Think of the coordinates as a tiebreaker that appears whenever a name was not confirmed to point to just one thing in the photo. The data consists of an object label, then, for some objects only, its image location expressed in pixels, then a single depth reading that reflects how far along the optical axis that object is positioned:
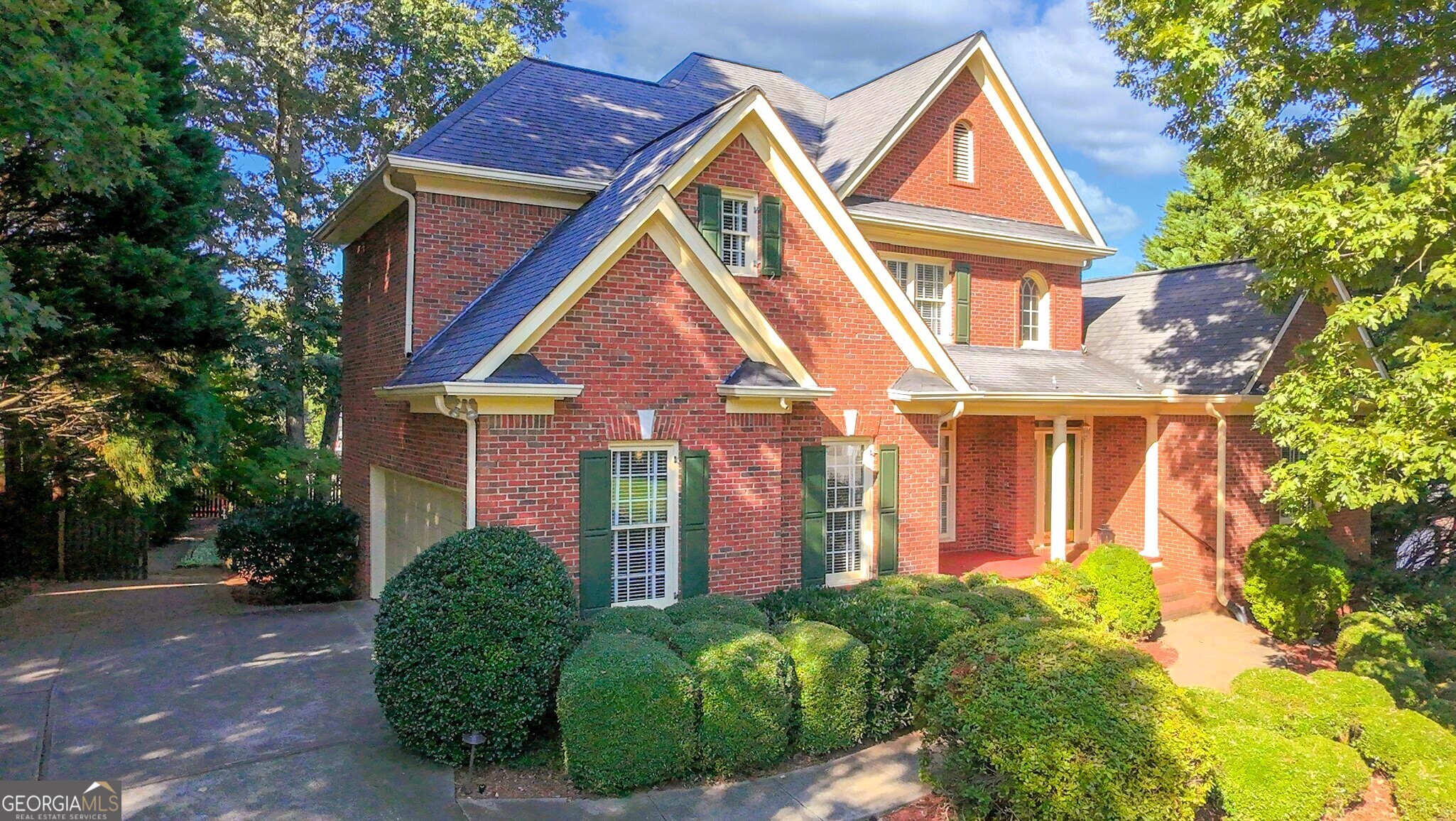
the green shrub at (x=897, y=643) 7.79
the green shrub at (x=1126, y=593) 11.34
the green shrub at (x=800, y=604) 8.78
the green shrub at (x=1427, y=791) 6.20
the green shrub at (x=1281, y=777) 5.82
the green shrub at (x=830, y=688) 7.18
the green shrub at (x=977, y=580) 10.04
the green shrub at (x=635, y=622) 7.50
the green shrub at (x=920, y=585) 9.42
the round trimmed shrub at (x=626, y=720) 6.31
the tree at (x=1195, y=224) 27.48
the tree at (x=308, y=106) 21.12
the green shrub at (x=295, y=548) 12.81
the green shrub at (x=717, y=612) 7.97
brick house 8.77
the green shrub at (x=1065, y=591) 9.87
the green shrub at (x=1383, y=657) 8.88
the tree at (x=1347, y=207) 7.69
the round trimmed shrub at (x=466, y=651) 6.62
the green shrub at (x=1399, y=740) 6.79
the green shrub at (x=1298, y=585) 12.08
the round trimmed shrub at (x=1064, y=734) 5.30
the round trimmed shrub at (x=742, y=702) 6.65
